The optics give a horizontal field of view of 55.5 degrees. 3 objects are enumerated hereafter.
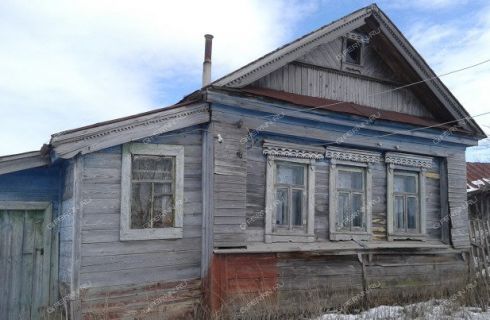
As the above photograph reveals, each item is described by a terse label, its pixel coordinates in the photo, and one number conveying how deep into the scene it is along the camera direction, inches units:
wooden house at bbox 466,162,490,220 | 586.3
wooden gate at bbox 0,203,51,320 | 271.3
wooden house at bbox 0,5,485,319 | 266.2
